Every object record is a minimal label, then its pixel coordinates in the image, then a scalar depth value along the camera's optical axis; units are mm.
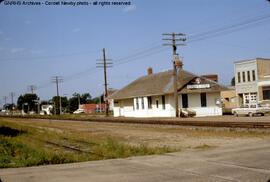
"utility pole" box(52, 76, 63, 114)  97425
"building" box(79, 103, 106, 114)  124812
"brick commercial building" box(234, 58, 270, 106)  56812
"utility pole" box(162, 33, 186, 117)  45781
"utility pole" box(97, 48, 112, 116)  63034
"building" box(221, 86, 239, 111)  77900
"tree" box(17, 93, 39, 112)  145375
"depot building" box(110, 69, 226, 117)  49053
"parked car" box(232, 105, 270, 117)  43125
